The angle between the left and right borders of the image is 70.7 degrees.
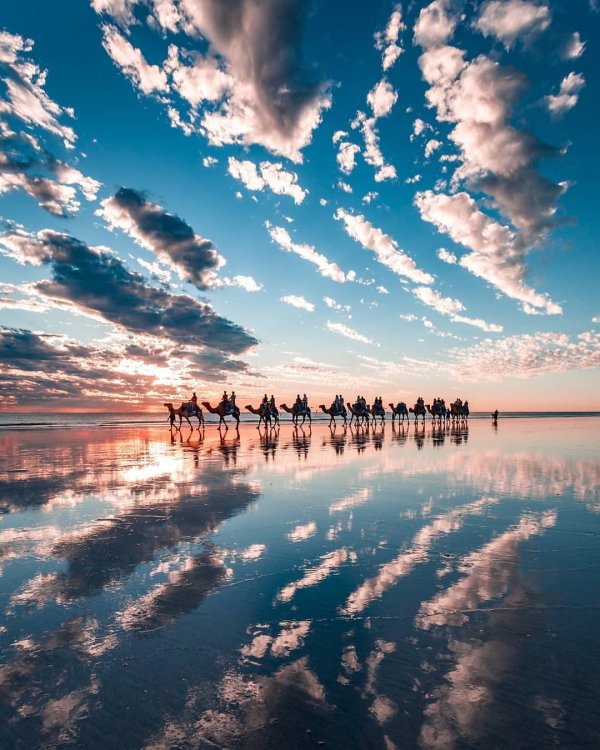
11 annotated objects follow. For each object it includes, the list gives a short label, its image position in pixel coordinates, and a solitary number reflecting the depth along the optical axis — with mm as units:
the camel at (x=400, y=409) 62841
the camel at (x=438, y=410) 61412
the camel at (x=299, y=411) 44625
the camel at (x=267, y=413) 41469
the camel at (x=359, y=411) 49581
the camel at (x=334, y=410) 47094
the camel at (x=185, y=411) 38500
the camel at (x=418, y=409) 63475
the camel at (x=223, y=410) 40888
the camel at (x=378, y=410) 55438
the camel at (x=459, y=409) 65062
